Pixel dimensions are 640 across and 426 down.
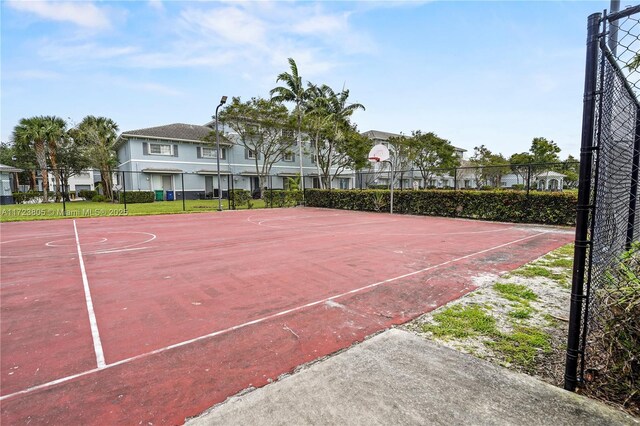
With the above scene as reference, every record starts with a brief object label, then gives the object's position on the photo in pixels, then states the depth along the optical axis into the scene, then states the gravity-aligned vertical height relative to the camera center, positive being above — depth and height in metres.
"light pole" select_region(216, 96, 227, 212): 17.08 +4.57
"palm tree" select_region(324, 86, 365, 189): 28.19 +6.78
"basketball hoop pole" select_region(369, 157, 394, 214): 16.32 -1.05
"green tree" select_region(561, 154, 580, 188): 25.62 +0.49
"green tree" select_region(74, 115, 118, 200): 27.92 +4.22
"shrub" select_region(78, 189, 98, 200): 32.99 -0.67
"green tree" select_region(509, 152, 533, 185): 36.44 +2.83
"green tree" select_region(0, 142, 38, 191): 33.32 +3.60
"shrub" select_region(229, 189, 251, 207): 20.38 -0.73
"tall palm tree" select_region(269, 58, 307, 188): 25.34 +7.65
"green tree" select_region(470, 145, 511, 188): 33.66 +2.58
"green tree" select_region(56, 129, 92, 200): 34.71 +3.52
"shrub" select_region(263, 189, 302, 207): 22.31 -0.91
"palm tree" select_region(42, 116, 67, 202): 27.75 +4.97
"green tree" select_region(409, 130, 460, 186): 31.06 +3.06
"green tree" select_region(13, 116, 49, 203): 27.33 +4.52
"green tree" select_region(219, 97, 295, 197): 25.02 +5.03
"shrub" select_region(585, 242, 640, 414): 1.99 -1.03
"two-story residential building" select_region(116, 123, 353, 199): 26.77 +2.35
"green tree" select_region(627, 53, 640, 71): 2.07 +0.77
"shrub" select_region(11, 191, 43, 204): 29.12 -0.78
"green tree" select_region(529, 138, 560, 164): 34.94 +3.30
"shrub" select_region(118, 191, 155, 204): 24.41 -0.76
